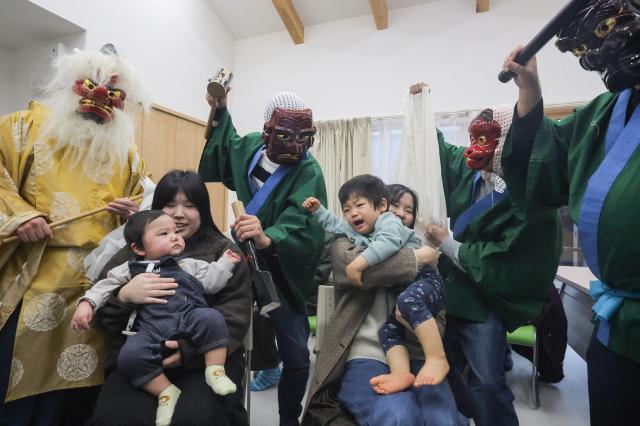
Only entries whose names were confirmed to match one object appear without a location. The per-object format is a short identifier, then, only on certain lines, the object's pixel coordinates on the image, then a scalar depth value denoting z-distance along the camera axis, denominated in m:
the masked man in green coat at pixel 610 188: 0.76
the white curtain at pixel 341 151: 4.07
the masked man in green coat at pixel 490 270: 1.27
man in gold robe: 1.29
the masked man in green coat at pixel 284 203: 1.41
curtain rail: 3.44
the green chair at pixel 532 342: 2.13
